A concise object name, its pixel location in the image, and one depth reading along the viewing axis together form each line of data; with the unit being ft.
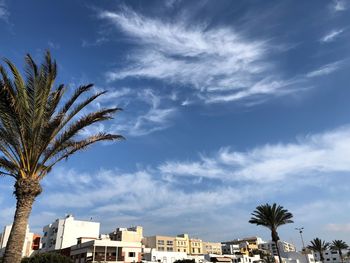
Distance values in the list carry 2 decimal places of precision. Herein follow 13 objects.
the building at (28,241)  276.16
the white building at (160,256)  236.02
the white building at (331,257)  520.75
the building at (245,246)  418.72
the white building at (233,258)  268.25
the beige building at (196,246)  385.01
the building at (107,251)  173.17
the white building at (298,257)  391.98
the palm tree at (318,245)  317.01
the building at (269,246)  511.73
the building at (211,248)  407.52
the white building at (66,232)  259.60
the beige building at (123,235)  259.68
